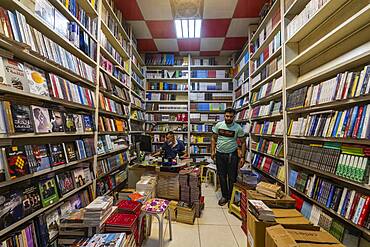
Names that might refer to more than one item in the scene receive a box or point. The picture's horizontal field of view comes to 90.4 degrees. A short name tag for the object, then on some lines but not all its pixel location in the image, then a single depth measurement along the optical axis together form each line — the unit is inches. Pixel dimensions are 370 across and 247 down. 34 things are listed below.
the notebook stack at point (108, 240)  51.5
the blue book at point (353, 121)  54.5
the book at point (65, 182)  68.7
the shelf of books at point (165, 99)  214.1
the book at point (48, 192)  59.8
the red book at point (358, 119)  53.1
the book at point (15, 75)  48.3
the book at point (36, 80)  56.0
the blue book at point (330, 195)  62.2
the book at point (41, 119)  57.4
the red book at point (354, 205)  52.5
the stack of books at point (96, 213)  60.0
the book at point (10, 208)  45.6
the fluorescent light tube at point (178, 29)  155.0
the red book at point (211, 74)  214.7
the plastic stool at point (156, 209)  71.7
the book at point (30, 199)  53.2
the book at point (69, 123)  73.5
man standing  126.6
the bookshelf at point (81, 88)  53.3
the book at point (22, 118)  49.9
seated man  153.4
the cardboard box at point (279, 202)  71.3
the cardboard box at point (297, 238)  47.0
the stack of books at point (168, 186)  108.8
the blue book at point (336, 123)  60.8
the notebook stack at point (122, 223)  62.5
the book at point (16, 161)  47.4
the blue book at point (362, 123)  51.7
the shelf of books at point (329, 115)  53.3
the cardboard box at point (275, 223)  57.8
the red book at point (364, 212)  48.9
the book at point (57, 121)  65.9
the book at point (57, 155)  65.1
